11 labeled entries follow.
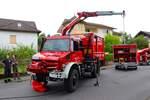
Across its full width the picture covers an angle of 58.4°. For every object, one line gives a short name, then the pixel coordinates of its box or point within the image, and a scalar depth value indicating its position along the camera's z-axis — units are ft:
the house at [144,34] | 122.41
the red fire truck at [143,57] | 52.02
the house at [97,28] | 94.16
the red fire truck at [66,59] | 20.30
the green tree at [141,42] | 97.45
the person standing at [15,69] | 29.64
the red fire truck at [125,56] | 39.64
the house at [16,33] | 67.68
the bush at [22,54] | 36.06
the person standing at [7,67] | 29.34
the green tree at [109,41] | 72.07
